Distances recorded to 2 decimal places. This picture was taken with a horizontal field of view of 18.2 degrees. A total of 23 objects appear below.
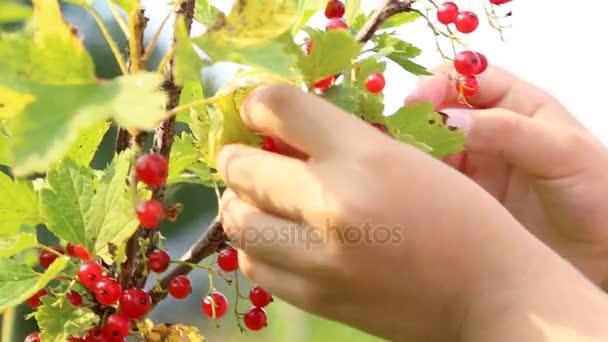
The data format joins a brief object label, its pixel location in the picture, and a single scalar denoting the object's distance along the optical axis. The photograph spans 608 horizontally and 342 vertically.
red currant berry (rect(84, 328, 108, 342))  0.62
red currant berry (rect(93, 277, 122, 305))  0.62
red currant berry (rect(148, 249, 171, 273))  0.62
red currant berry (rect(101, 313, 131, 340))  0.62
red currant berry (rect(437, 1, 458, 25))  0.69
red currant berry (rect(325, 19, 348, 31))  0.65
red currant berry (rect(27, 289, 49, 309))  0.66
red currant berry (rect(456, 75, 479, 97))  0.71
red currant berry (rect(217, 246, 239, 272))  0.65
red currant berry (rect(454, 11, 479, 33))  0.69
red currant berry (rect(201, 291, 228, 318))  0.65
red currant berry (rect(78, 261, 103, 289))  0.62
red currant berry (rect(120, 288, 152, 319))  0.62
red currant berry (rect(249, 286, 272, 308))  0.66
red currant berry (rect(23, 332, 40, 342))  0.65
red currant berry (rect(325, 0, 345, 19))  0.68
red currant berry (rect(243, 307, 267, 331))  0.66
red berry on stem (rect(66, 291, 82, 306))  0.63
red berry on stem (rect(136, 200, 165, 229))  0.59
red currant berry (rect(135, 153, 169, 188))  0.59
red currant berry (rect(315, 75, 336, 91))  0.62
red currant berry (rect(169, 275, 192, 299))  0.64
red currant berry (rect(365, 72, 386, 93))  0.64
